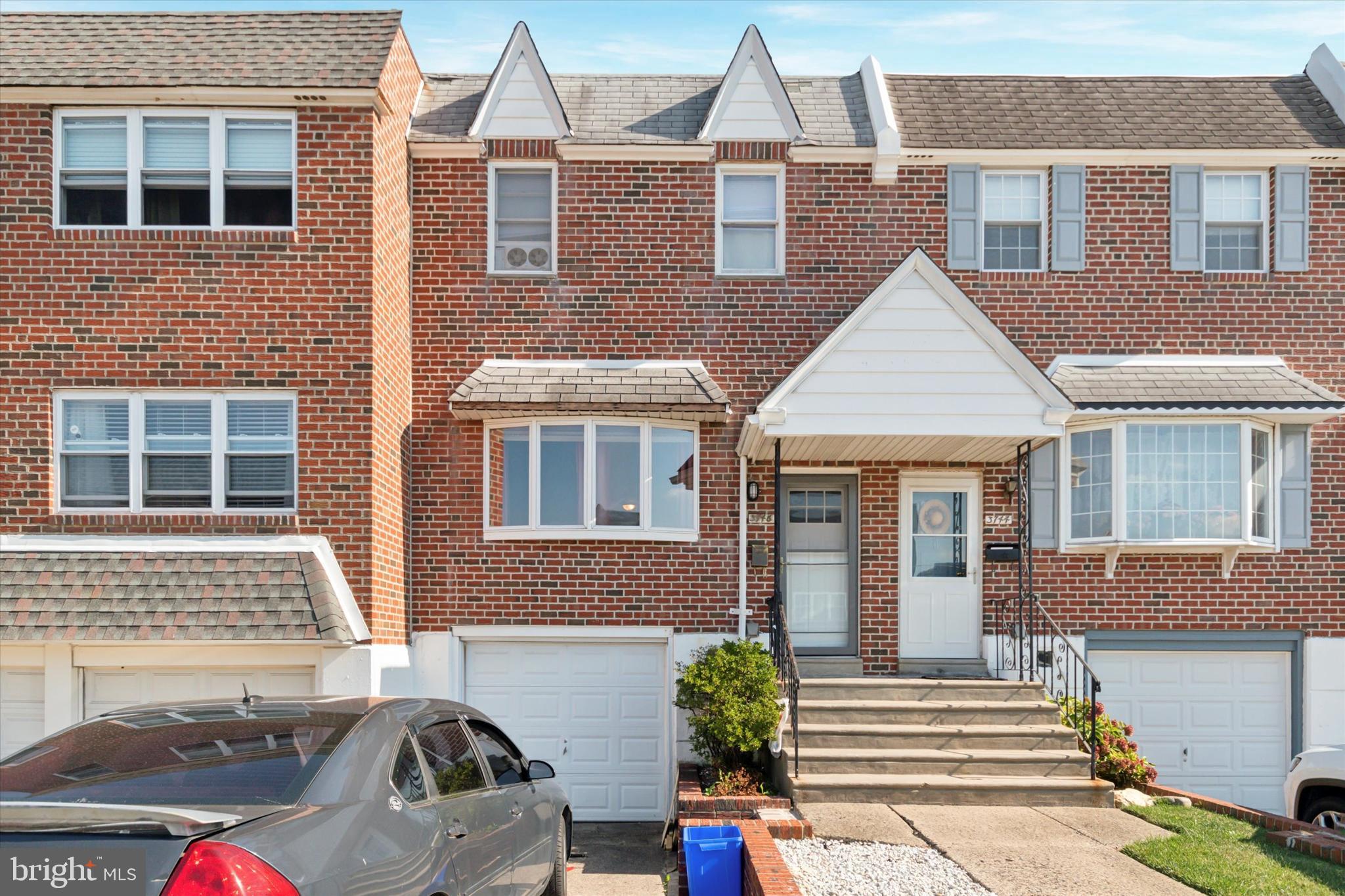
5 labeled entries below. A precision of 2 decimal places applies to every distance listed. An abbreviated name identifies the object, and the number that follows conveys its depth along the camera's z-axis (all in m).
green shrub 11.38
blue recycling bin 8.07
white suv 10.32
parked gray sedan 4.17
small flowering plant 11.79
